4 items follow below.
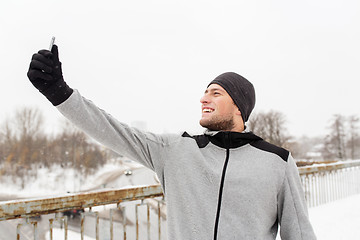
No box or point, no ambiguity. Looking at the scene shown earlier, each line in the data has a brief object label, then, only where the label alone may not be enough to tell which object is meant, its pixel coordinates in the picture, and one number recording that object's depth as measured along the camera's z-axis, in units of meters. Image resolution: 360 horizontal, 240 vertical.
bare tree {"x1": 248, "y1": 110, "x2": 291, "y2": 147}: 30.47
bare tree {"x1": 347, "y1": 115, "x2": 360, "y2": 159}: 43.06
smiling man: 1.24
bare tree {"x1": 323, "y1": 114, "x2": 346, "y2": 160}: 41.53
